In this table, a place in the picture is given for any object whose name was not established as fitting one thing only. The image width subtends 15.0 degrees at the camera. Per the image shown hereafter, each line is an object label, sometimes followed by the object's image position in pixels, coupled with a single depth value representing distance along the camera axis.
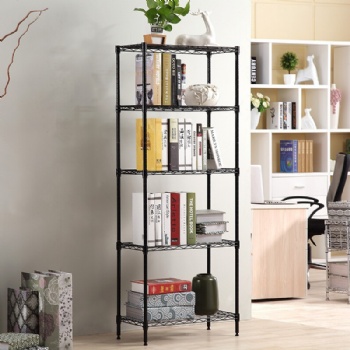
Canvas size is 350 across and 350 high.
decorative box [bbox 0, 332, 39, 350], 6.72
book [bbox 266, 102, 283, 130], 11.99
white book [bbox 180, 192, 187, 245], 7.61
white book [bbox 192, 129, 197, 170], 7.69
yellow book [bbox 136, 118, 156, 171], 7.49
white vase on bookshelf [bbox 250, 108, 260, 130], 11.76
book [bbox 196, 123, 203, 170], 7.72
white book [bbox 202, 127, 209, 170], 7.76
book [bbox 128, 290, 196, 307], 7.62
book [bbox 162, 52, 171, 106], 7.54
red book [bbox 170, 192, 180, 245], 7.60
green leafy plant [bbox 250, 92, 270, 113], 11.53
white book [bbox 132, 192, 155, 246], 7.49
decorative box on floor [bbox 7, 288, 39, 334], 7.11
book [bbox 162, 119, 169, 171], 7.53
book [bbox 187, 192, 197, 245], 7.65
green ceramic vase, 7.87
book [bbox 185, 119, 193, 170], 7.65
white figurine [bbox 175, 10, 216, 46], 7.78
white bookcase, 11.92
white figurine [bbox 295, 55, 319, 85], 12.21
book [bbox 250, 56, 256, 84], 11.87
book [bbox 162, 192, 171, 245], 7.54
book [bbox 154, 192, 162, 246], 7.51
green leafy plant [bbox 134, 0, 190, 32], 7.62
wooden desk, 9.55
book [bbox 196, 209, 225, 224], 7.81
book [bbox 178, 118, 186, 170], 7.62
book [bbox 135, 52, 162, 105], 7.49
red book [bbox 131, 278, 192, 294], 7.65
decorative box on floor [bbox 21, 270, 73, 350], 7.08
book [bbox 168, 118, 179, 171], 7.56
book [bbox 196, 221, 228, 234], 7.78
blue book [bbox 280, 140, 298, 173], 12.13
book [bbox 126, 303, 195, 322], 7.60
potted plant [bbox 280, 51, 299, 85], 12.09
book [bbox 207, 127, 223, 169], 7.84
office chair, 10.56
